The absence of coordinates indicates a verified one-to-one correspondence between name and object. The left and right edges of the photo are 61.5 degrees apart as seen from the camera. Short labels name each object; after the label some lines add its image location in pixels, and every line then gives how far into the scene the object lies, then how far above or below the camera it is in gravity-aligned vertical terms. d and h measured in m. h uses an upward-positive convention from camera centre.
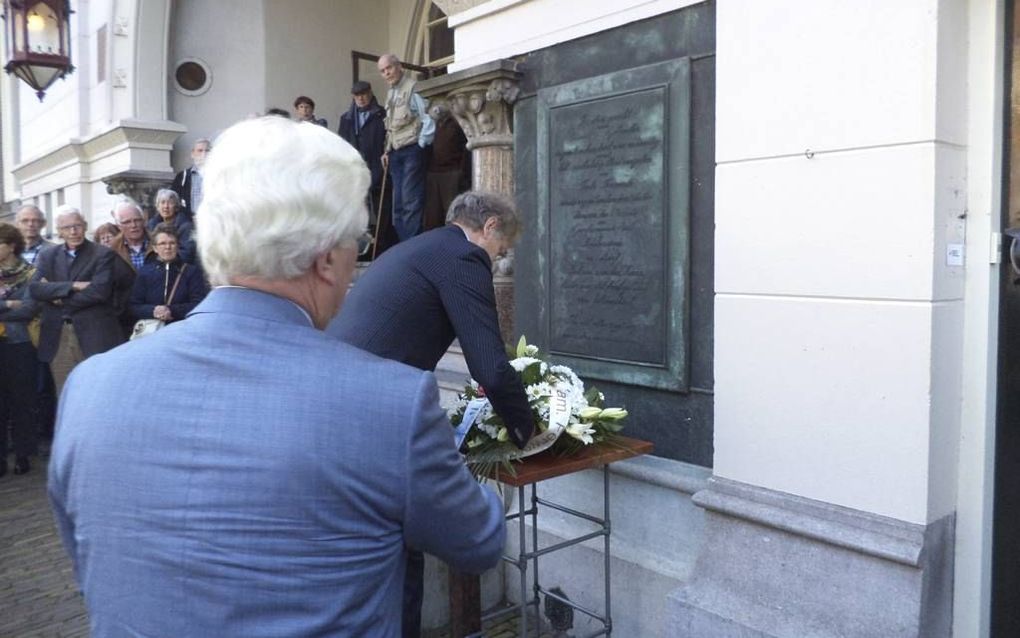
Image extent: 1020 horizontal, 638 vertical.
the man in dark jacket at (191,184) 8.05 +0.98
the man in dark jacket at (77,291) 6.05 -0.05
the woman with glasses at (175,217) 6.73 +0.55
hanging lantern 6.38 +1.87
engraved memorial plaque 3.63 +0.28
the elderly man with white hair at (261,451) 1.18 -0.23
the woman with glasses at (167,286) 6.07 -0.01
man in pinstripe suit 2.85 -0.09
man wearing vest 6.91 +1.14
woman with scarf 6.38 -0.49
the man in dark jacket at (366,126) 7.60 +1.42
